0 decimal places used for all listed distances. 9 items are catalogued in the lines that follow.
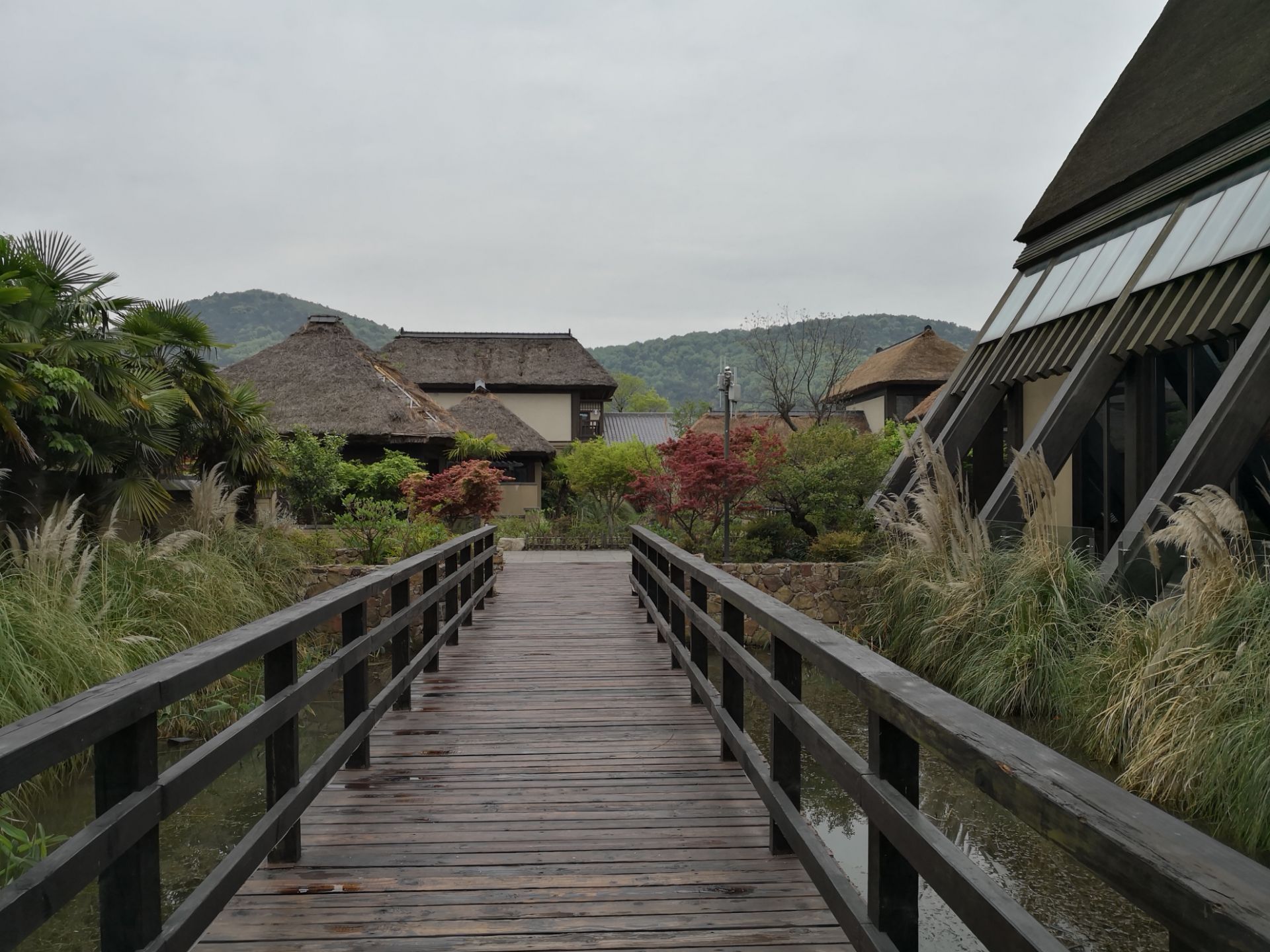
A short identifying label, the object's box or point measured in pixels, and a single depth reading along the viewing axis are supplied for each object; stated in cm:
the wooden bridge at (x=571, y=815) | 144
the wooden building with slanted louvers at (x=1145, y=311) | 757
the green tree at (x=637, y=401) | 6294
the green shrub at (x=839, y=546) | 1178
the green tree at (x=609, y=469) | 2281
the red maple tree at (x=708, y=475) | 1338
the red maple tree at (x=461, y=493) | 1473
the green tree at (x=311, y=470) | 1702
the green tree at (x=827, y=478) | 1270
